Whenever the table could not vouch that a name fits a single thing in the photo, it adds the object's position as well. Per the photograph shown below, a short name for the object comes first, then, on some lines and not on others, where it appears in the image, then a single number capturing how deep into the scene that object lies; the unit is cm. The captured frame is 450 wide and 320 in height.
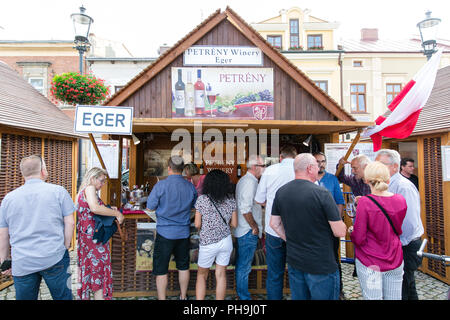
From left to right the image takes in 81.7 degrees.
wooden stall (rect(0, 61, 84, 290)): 471
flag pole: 409
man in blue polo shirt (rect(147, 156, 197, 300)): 353
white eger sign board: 363
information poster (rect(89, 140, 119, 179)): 413
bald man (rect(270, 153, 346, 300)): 249
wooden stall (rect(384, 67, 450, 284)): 485
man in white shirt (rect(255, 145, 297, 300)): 340
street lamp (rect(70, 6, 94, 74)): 600
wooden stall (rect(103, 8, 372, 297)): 429
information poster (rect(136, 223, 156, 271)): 422
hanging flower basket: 551
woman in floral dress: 328
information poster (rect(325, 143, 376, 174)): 443
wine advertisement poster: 432
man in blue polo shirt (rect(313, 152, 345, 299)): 388
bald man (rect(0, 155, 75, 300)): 267
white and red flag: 372
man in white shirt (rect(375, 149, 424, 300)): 301
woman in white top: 341
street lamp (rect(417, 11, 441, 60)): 608
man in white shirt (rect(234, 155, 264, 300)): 365
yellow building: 1820
